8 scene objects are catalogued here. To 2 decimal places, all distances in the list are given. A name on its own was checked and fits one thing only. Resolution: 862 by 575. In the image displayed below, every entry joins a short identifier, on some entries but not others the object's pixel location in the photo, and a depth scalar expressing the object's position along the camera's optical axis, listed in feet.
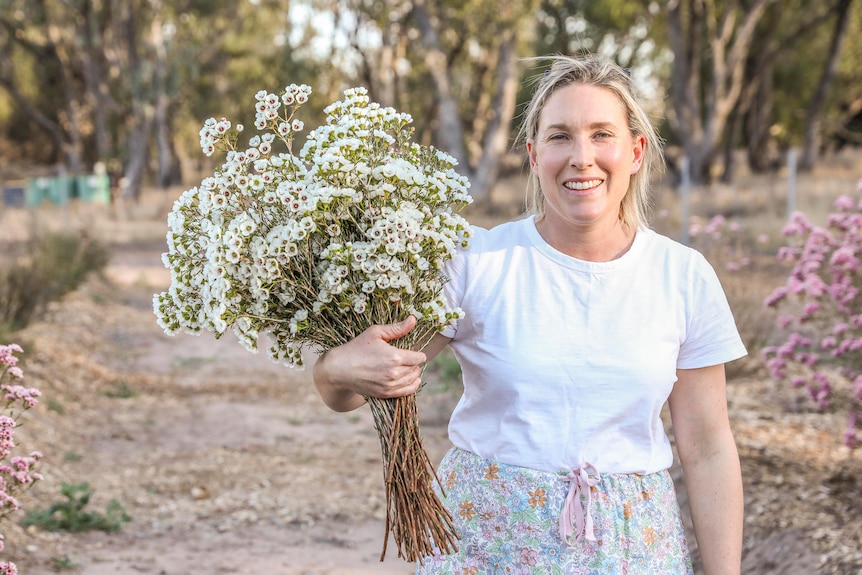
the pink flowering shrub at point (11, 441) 9.11
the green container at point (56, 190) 92.55
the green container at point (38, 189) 90.33
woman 6.40
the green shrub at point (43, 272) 28.68
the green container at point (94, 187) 96.63
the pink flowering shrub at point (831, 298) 15.76
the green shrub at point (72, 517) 16.28
